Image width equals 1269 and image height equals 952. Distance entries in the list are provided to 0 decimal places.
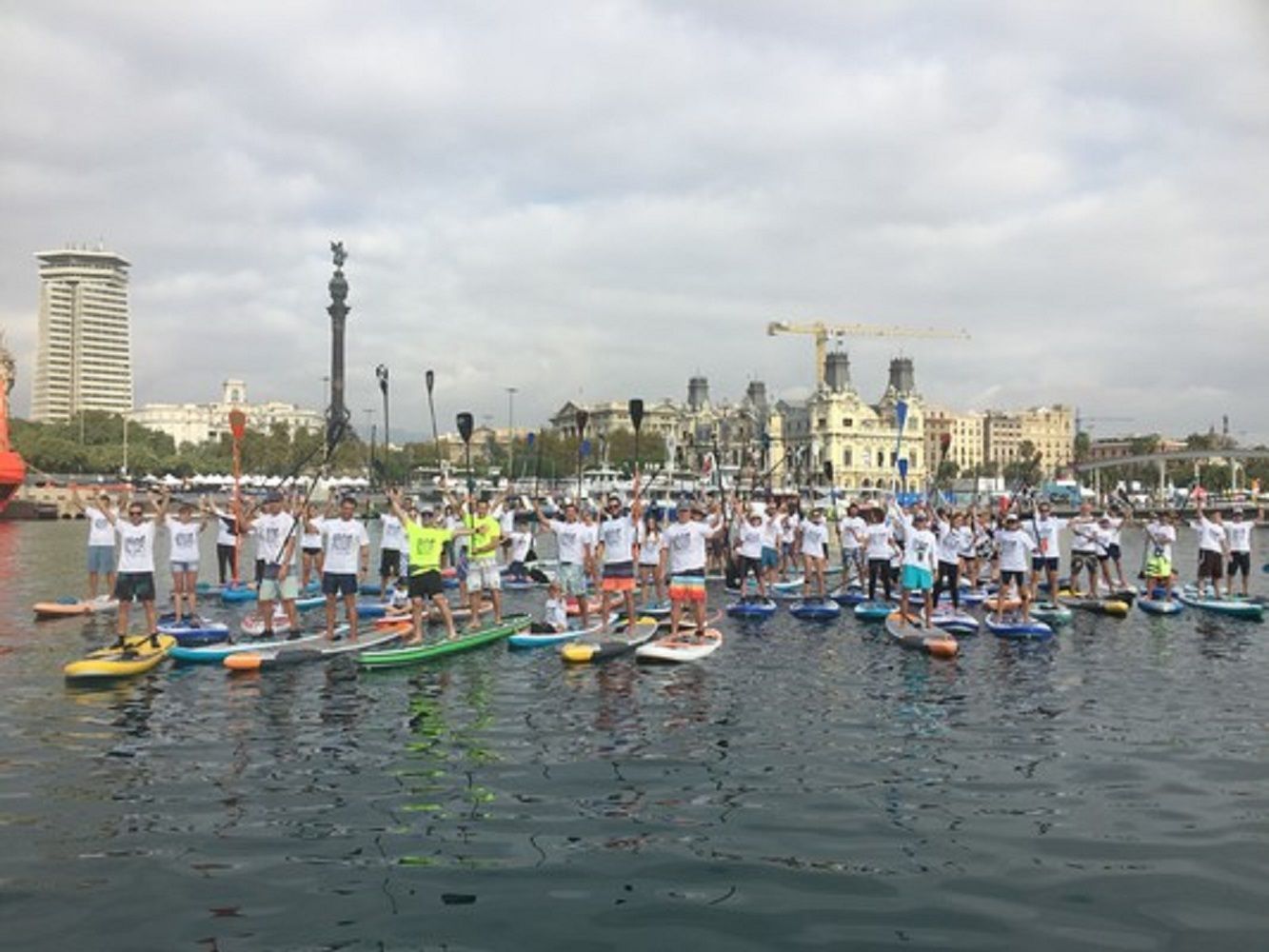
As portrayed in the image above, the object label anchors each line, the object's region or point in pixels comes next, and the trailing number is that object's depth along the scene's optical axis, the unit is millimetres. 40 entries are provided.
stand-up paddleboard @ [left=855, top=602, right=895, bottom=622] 22594
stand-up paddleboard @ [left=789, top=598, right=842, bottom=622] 22969
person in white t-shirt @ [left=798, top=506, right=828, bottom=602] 25516
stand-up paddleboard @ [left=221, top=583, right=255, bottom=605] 25562
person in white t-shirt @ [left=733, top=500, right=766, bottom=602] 24375
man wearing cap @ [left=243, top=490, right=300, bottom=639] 18562
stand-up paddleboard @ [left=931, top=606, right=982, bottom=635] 20641
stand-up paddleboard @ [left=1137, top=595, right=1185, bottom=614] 23594
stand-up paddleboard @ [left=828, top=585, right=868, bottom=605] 25297
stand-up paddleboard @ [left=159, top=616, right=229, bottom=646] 17898
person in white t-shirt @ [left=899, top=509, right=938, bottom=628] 19422
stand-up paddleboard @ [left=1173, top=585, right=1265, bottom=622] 23219
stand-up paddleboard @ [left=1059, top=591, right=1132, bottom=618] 23219
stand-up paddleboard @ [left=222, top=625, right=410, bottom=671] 15891
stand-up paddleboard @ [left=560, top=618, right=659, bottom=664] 16688
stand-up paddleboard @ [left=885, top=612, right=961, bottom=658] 17656
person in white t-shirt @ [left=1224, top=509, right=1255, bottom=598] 25047
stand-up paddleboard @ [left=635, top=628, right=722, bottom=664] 16859
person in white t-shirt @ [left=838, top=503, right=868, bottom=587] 27505
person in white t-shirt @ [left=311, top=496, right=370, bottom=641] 17484
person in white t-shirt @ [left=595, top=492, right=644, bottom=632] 19016
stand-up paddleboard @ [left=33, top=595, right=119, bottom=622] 22203
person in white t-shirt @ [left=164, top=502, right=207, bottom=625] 20516
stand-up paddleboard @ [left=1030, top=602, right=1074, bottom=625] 22000
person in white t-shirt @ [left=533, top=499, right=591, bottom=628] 20094
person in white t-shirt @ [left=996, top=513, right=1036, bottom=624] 20922
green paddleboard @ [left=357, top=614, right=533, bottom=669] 16281
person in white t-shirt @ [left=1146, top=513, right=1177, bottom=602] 24703
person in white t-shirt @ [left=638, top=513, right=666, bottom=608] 23391
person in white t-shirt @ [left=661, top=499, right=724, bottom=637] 17812
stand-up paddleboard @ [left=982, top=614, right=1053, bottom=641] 19969
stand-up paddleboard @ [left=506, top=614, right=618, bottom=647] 18422
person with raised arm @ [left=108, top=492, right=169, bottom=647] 17016
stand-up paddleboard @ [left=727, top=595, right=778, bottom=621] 23375
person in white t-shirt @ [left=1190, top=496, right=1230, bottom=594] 24969
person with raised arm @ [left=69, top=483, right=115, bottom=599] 22703
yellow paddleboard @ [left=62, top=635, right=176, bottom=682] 14922
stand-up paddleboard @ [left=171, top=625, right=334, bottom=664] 16438
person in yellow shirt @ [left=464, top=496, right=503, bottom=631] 19438
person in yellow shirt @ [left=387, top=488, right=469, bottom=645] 17141
